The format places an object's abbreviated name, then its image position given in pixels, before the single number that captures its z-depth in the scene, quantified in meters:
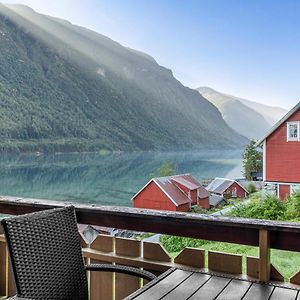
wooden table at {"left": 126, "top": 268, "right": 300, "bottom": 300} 1.26
